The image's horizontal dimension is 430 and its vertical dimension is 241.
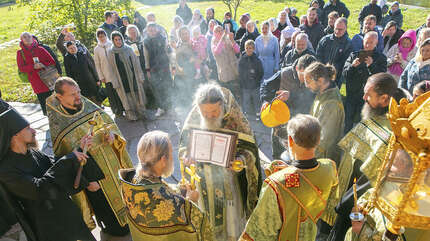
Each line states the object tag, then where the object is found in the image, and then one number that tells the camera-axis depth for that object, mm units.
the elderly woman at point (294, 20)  10586
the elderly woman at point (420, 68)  4879
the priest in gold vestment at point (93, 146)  3625
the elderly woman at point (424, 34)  5719
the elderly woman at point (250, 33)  8844
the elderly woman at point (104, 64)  6965
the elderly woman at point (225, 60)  7449
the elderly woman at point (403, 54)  6719
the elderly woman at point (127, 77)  6930
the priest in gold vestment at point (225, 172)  3266
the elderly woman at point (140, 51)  8227
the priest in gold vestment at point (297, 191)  2225
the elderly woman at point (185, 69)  7803
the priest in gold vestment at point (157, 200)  2279
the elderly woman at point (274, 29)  9586
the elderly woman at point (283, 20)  9592
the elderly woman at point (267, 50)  7664
